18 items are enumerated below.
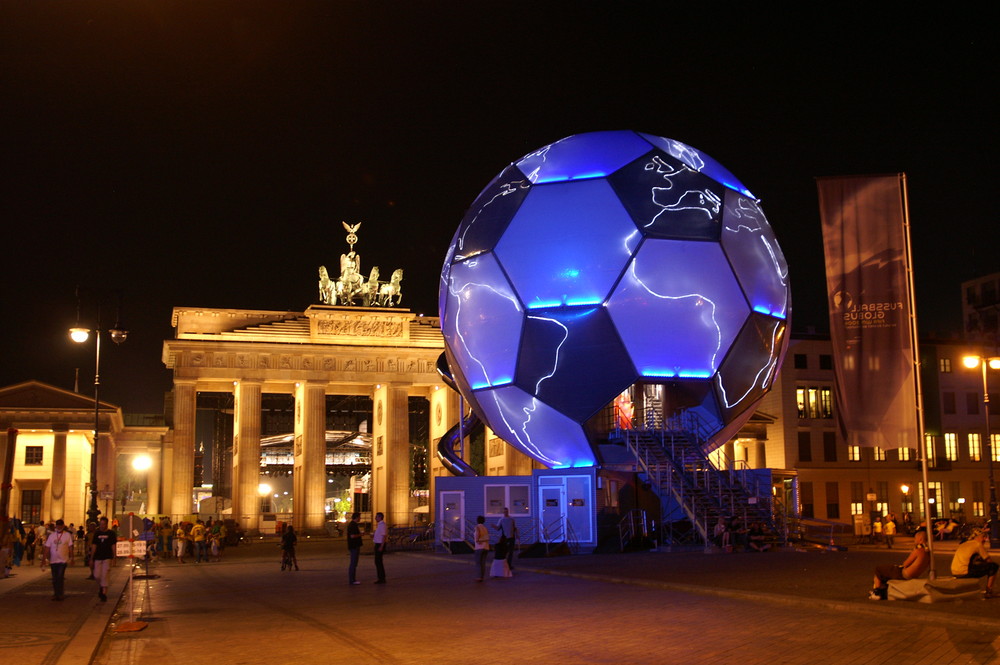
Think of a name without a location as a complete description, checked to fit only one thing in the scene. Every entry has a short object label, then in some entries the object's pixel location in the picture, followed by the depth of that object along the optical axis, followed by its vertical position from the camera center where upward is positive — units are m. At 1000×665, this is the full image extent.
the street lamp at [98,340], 30.50 +4.69
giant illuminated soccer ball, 22.86 +4.43
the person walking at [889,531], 30.97 -1.17
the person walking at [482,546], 20.25 -0.92
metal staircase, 25.39 +0.48
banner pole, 14.52 +2.01
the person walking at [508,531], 21.01 -0.68
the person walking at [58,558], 20.34 -1.02
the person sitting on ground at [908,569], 13.87 -1.05
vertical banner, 15.54 +2.74
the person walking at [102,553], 20.02 -0.93
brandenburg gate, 66.81 +7.91
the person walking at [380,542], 20.92 -0.85
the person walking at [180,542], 36.66 -1.39
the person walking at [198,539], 36.12 -1.25
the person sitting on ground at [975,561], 14.15 -0.96
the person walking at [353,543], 20.75 -0.86
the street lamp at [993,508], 29.49 -0.55
